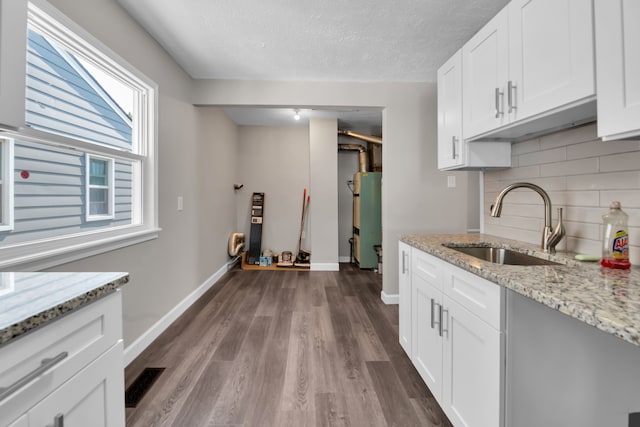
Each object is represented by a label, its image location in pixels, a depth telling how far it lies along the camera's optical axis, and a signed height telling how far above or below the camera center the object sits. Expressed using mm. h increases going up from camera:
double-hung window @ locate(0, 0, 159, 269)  1325 +361
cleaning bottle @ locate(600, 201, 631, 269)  1052 -77
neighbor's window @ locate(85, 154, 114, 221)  1730 +181
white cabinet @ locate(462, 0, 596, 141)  1038 +666
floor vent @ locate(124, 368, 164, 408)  1578 -1035
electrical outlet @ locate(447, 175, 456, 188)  3156 +420
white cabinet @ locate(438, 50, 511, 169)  1799 +513
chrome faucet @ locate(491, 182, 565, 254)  1370 -14
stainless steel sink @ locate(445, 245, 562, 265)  1517 -213
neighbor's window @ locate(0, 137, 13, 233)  1248 +142
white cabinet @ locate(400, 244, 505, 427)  998 -544
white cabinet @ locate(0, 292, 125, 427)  565 -376
